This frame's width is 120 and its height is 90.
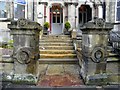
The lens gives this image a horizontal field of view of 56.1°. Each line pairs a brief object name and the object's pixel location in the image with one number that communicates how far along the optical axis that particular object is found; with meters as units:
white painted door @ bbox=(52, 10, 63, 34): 11.24
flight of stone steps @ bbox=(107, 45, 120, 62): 5.61
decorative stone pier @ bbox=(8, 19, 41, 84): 3.39
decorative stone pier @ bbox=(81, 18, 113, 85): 3.43
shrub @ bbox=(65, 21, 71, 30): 10.33
